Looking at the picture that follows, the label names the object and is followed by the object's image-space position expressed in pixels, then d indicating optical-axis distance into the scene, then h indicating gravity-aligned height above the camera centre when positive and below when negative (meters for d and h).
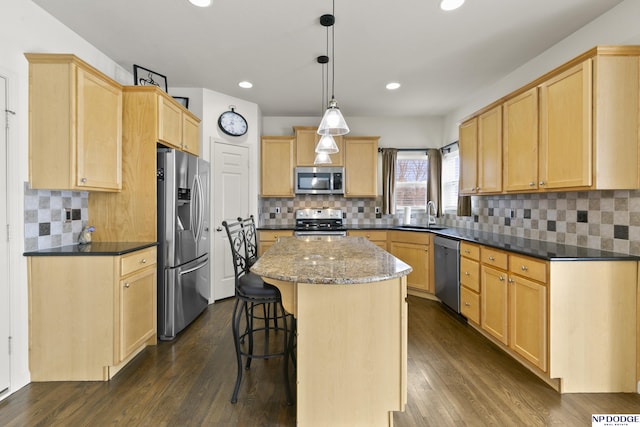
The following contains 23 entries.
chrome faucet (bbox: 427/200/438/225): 4.73 -0.02
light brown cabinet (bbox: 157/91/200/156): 2.74 +0.86
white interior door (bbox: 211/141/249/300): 3.93 +0.16
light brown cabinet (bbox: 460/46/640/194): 1.94 +0.60
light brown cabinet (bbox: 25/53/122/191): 2.12 +0.63
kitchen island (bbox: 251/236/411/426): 1.58 -0.73
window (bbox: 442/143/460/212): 4.50 +0.50
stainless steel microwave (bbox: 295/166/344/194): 4.63 +0.48
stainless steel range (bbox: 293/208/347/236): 4.73 -0.11
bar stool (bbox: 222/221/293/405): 1.87 -0.55
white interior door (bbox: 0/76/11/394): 1.93 -0.32
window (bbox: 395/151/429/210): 4.96 +0.49
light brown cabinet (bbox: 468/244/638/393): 1.97 -0.74
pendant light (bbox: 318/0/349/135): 2.06 +0.61
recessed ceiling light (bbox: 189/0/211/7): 2.15 +1.48
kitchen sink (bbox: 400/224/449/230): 4.32 -0.24
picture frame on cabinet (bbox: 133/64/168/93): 3.07 +1.43
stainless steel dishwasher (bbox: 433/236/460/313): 3.26 -0.68
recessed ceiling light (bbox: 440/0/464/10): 2.14 +1.47
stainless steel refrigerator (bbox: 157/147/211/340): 2.76 -0.28
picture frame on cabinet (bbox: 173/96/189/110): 3.77 +1.36
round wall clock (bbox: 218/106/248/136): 4.01 +1.18
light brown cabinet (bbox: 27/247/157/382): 2.12 -0.74
